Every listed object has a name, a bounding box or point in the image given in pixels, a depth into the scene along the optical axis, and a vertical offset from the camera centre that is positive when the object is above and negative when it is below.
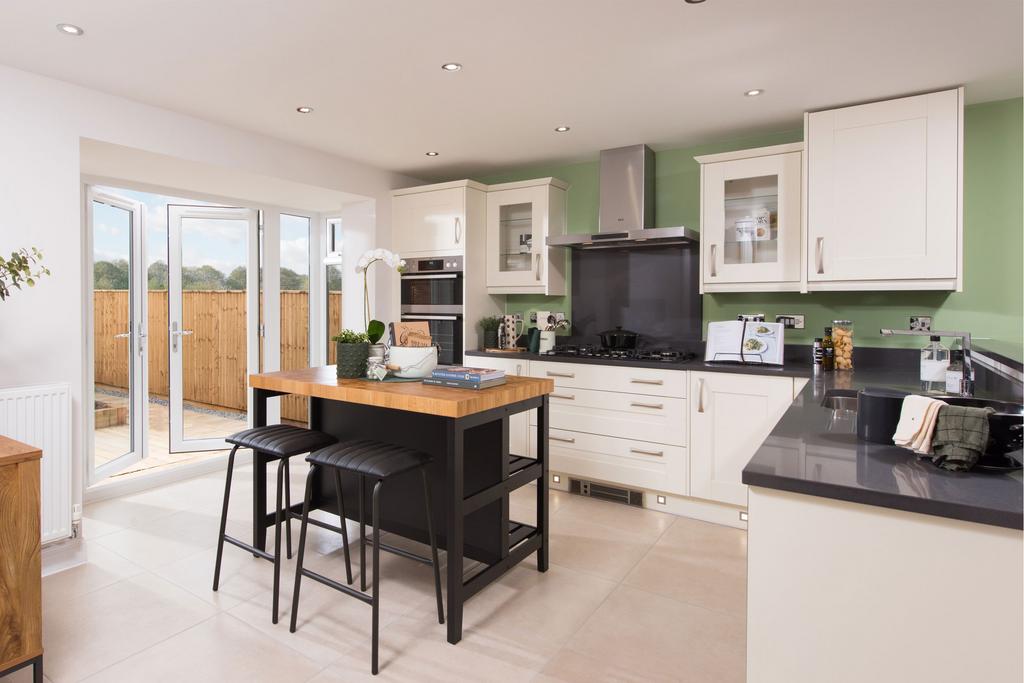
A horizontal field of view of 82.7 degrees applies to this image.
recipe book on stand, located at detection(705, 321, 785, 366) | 3.47 -0.08
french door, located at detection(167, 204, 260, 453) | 4.59 +0.09
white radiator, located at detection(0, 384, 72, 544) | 2.69 -0.49
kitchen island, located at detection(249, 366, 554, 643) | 2.22 -0.55
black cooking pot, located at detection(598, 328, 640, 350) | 4.13 -0.07
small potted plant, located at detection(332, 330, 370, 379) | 2.71 -0.13
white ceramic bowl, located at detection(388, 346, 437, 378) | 2.68 -0.14
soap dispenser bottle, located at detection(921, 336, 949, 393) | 2.53 -0.17
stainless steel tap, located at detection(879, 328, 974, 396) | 2.36 -0.17
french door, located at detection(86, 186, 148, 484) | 4.17 -0.10
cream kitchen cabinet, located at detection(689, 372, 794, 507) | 3.26 -0.54
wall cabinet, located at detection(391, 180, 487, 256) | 4.43 +0.89
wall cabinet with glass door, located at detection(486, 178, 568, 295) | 4.34 +0.73
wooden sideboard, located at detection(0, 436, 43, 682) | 1.83 -0.74
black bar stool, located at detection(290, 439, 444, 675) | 2.08 -0.51
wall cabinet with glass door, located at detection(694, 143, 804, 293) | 3.40 +0.66
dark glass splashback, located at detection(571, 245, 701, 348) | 4.08 +0.26
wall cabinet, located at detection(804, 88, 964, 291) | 2.89 +0.70
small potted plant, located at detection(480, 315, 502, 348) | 4.64 +0.01
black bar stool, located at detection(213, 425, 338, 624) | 2.46 -0.49
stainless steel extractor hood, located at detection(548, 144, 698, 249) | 3.95 +0.89
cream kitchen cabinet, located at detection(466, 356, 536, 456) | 4.14 -0.66
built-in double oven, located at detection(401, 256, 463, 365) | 4.53 +0.26
